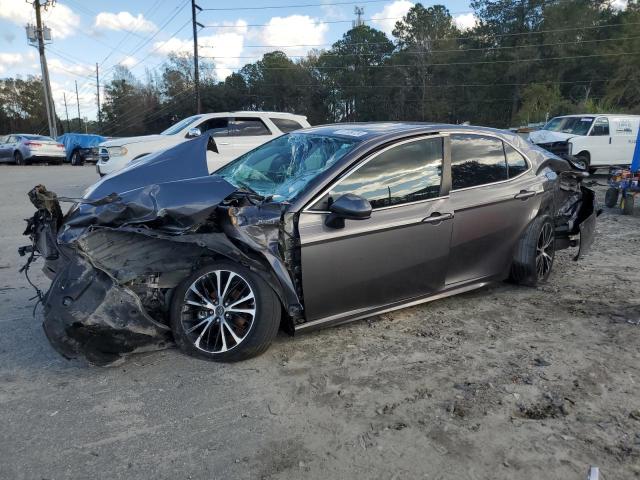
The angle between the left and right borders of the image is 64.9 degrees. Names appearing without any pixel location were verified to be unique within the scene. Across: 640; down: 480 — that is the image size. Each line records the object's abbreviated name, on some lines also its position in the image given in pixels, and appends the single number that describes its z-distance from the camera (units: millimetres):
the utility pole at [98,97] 81750
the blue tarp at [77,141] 25562
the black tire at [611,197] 10305
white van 15805
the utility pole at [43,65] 35031
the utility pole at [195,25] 39938
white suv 11125
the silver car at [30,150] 24109
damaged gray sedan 3275
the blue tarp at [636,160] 9625
